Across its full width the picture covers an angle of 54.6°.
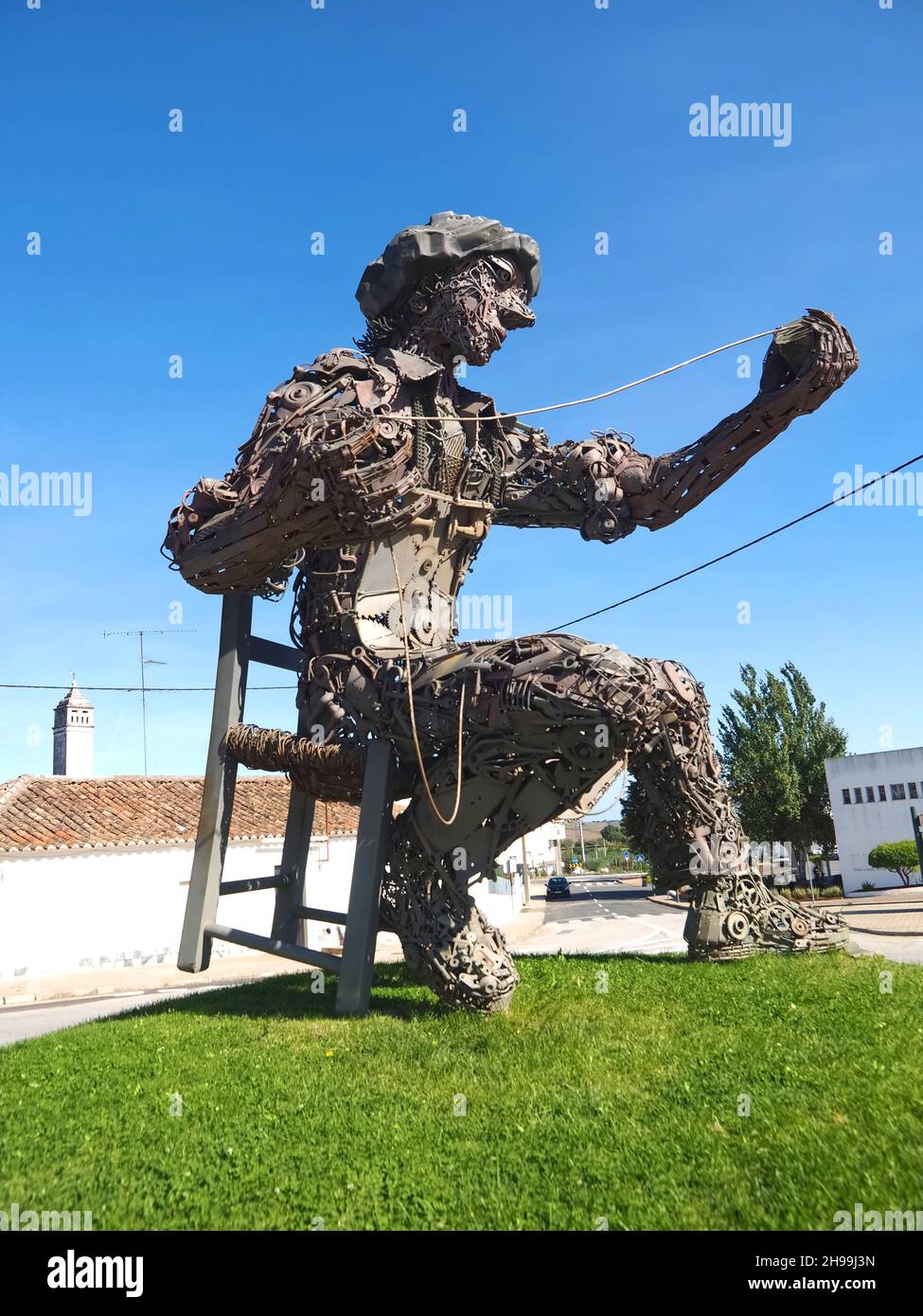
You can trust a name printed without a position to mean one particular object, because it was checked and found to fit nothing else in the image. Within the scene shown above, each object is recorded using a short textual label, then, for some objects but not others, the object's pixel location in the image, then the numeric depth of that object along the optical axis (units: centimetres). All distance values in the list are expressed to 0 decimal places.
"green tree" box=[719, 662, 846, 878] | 2833
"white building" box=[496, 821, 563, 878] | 3841
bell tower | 2292
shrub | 2803
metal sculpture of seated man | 489
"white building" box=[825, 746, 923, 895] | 2978
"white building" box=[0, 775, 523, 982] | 1526
